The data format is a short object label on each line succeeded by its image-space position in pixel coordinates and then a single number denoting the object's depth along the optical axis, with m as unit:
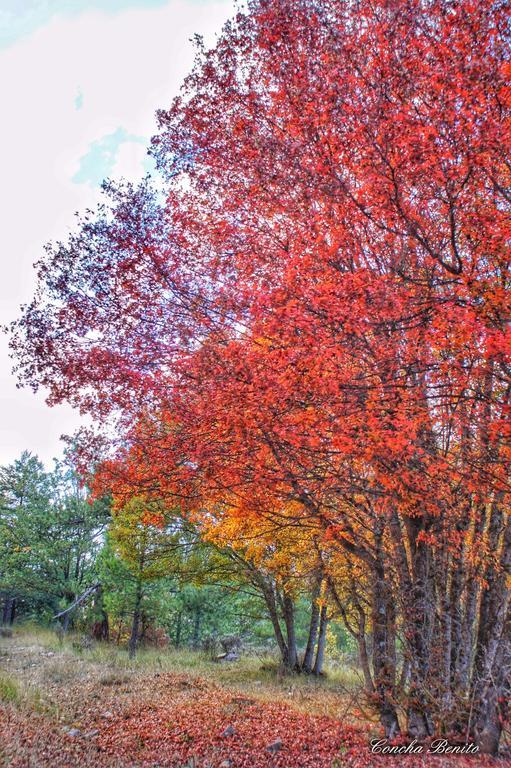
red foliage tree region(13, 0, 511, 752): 4.36
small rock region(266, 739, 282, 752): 6.36
